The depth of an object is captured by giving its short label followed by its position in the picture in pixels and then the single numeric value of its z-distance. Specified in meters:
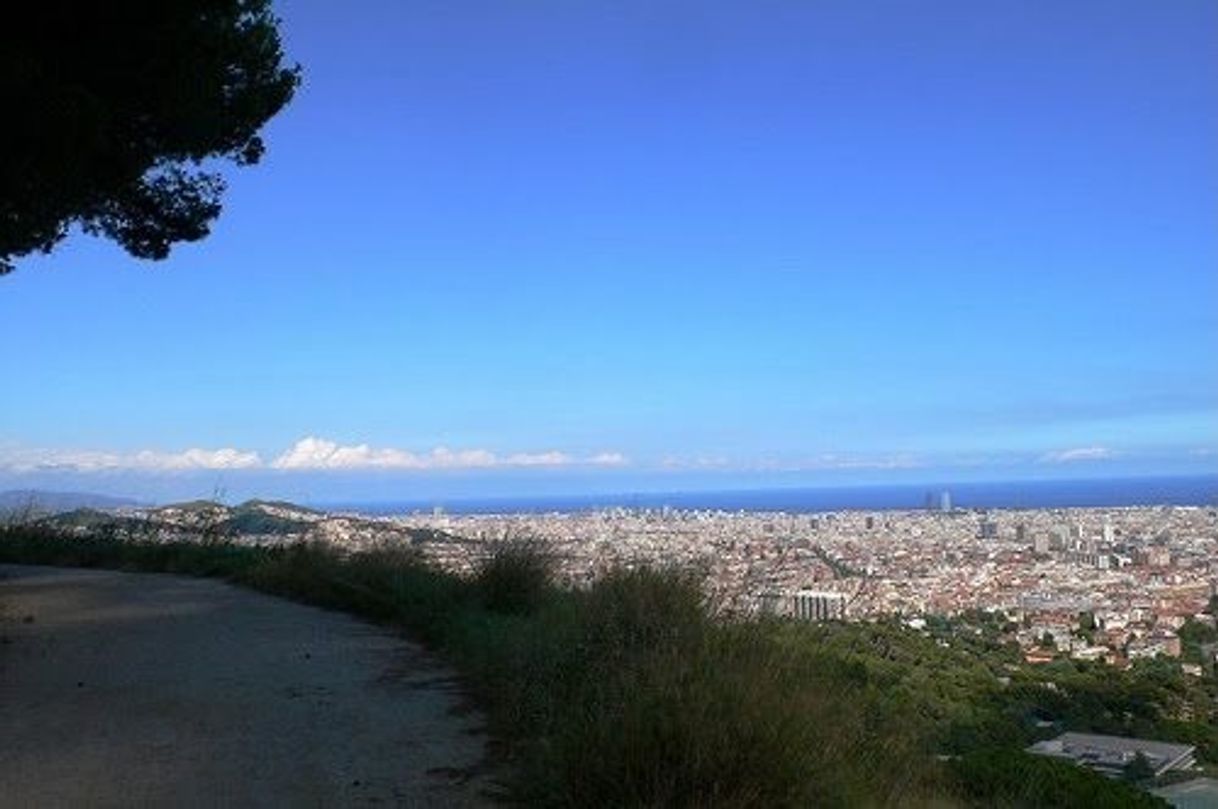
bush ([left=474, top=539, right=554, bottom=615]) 11.45
